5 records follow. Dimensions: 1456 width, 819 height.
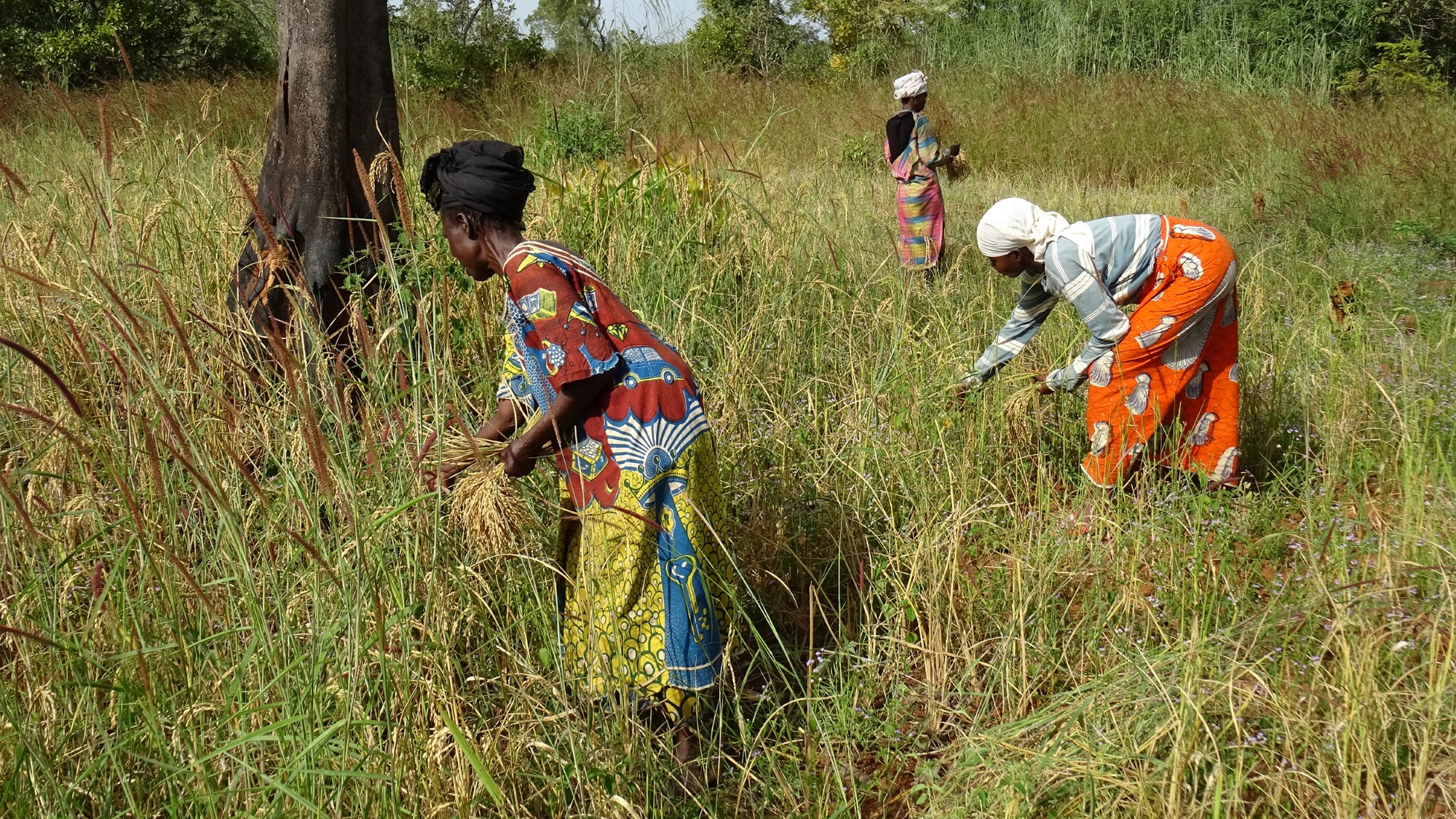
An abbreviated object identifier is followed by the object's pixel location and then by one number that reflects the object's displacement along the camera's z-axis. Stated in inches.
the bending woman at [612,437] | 78.1
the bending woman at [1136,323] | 115.9
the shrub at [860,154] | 372.2
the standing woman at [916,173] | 239.5
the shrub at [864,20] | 718.9
